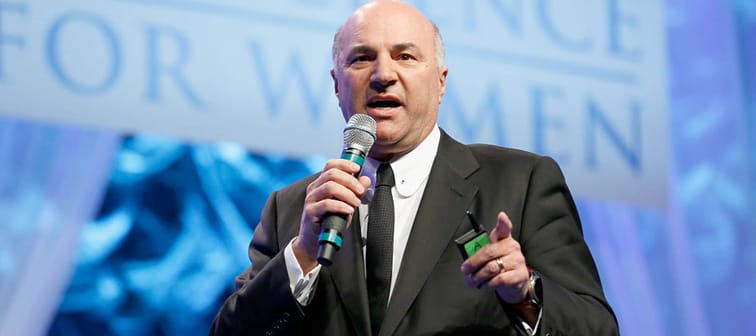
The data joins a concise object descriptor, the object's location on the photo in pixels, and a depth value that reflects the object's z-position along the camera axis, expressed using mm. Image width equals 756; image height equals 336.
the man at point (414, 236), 3594
